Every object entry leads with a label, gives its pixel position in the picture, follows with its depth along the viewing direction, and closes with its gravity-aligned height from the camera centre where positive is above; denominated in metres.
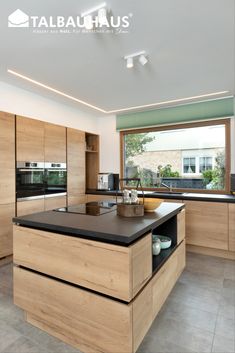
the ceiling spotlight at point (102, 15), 1.62 +1.24
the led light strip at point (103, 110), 2.87 +1.33
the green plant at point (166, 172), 4.20 +0.06
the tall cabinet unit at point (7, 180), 2.84 -0.05
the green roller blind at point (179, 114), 3.59 +1.15
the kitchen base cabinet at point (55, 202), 3.46 -0.44
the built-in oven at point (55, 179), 3.48 -0.05
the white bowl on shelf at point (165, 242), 2.02 -0.64
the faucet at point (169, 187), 4.03 -0.23
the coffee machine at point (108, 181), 4.38 -0.12
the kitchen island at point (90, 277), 1.24 -0.68
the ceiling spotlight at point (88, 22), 1.70 +1.26
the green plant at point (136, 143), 4.51 +0.71
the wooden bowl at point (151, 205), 1.86 -0.26
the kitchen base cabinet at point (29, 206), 3.04 -0.45
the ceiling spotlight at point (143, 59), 2.29 +1.25
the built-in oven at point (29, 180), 3.05 -0.06
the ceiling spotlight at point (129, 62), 2.32 +1.24
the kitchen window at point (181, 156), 3.75 +0.38
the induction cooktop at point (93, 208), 1.87 -0.32
